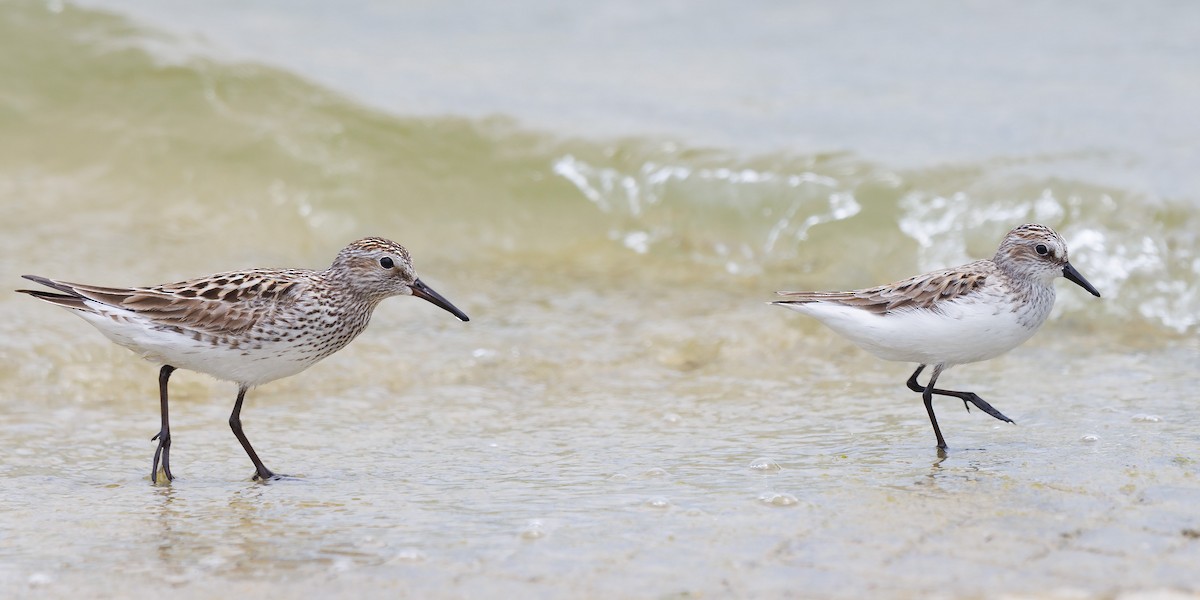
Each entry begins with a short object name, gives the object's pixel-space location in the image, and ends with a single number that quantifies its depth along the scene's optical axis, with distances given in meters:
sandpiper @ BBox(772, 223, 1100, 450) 12.71
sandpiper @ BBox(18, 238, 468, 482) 12.43
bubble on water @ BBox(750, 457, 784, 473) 12.20
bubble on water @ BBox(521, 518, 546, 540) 10.31
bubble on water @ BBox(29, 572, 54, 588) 9.52
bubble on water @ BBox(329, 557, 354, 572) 9.68
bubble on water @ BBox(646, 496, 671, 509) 11.05
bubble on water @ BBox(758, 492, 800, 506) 11.05
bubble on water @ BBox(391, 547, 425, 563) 9.84
